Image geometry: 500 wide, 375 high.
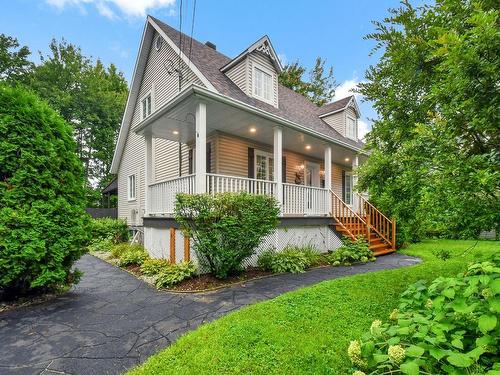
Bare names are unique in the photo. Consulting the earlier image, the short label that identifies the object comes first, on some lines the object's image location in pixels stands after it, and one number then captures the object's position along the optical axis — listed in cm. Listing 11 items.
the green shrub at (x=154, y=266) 632
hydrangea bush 191
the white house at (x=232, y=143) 710
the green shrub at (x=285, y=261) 663
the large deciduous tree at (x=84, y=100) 2409
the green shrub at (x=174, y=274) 537
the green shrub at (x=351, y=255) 782
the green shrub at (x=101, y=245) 1106
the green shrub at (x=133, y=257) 757
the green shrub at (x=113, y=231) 1279
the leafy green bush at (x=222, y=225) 546
